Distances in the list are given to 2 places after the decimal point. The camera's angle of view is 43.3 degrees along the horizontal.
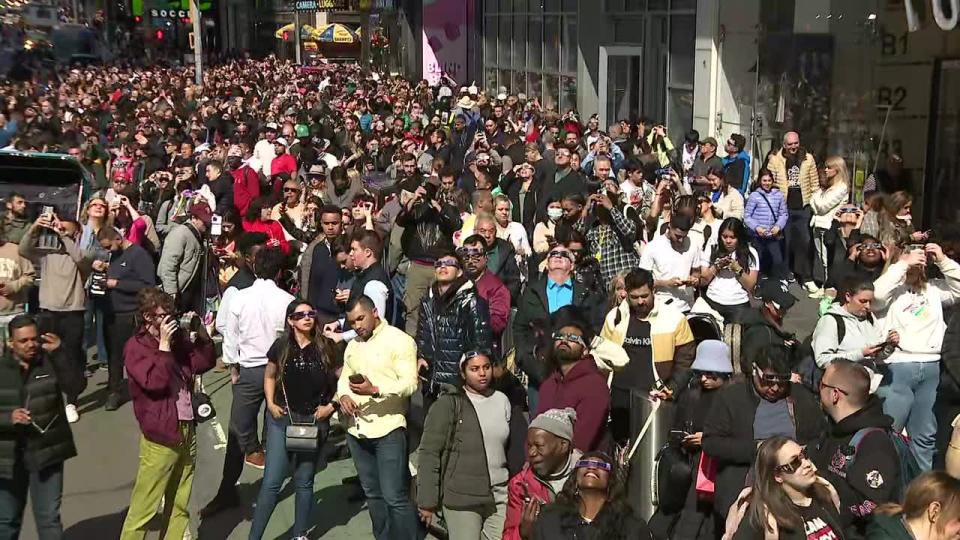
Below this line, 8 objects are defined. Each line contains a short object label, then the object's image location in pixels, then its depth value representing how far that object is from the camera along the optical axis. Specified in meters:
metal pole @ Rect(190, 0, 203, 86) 37.25
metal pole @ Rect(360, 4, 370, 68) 63.97
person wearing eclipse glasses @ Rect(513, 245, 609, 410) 8.27
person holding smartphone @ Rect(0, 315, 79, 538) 6.78
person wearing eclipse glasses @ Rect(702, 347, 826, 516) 5.90
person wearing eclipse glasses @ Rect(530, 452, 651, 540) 4.94
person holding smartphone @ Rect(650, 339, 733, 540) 6.07
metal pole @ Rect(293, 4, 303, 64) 65.12
